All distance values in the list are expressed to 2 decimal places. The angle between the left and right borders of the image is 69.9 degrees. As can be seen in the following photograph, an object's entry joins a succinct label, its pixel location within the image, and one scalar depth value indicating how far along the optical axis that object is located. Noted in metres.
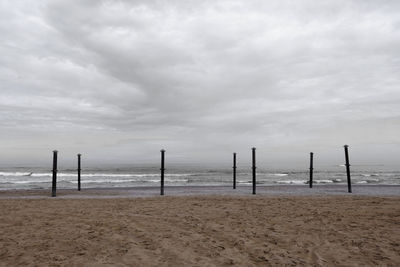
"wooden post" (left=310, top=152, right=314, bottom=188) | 19.36
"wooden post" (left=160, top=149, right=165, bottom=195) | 14.87
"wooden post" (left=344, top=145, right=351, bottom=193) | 15.57
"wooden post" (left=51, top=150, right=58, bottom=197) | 14.14
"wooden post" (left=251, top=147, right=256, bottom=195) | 15.22
